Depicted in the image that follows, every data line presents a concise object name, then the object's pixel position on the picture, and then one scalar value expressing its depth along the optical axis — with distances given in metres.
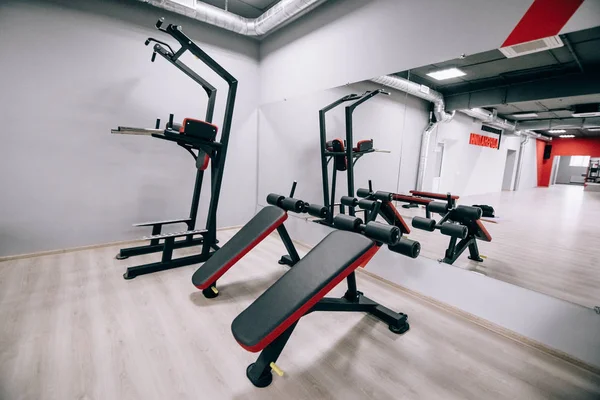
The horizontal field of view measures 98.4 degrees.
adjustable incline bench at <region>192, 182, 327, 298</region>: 2.14
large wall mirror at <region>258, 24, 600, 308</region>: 1.91
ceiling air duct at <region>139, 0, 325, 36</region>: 2.97
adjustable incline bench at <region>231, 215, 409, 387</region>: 1.37
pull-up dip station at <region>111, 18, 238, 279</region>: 2.40
